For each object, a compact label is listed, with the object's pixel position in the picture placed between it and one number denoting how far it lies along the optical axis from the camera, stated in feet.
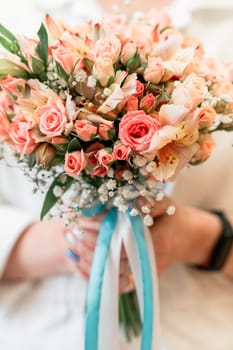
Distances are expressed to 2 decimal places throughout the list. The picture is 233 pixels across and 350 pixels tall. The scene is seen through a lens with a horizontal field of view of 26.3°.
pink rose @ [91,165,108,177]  2.37
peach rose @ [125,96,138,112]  2.28
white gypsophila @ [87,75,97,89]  2.25
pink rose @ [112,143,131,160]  2.21
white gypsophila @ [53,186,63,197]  2.58
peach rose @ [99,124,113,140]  2.26
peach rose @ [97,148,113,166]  2.25
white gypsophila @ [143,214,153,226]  2.50
